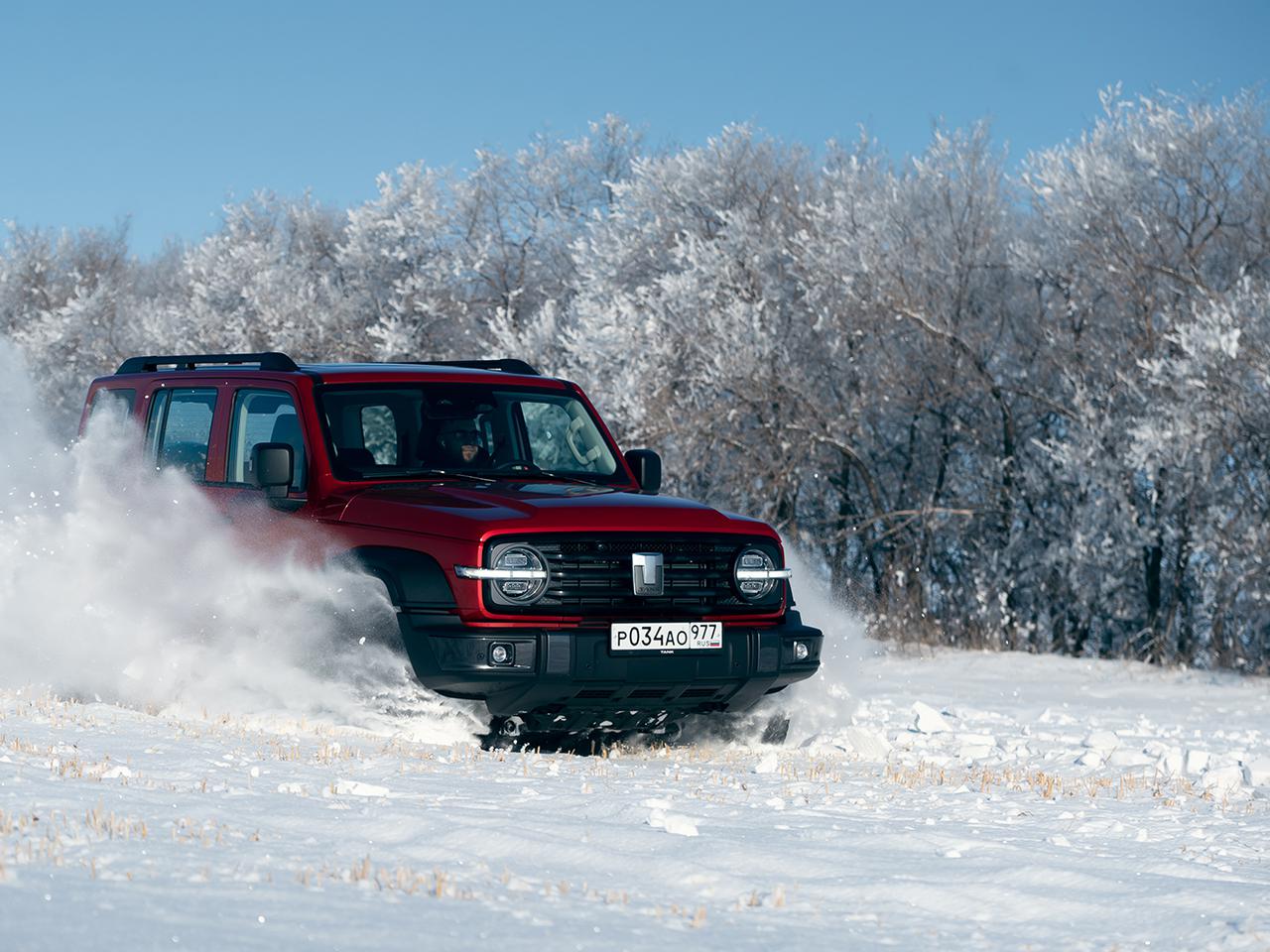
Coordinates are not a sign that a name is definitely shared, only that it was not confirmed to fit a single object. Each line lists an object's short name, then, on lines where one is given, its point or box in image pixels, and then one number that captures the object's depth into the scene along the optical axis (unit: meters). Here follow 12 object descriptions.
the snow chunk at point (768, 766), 15.83
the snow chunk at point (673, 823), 11.83
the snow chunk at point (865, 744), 18.23
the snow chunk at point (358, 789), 12.67
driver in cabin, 17.84
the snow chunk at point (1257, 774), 17.34
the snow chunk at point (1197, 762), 17.87
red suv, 15.52
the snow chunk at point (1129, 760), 18.70
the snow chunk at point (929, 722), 21.01
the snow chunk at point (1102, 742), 20.09
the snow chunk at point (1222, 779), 16.66
